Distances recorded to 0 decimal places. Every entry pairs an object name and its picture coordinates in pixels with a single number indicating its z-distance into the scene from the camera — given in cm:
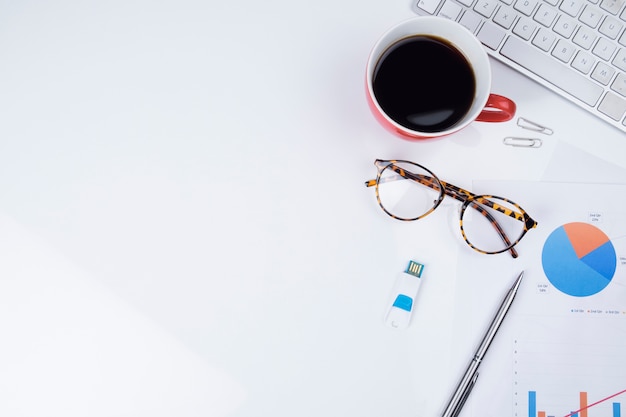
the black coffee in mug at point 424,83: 67
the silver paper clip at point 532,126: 73
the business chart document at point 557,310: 71
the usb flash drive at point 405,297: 72
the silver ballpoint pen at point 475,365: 71
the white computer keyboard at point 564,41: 68
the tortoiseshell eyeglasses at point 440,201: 72
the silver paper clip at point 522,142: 73
